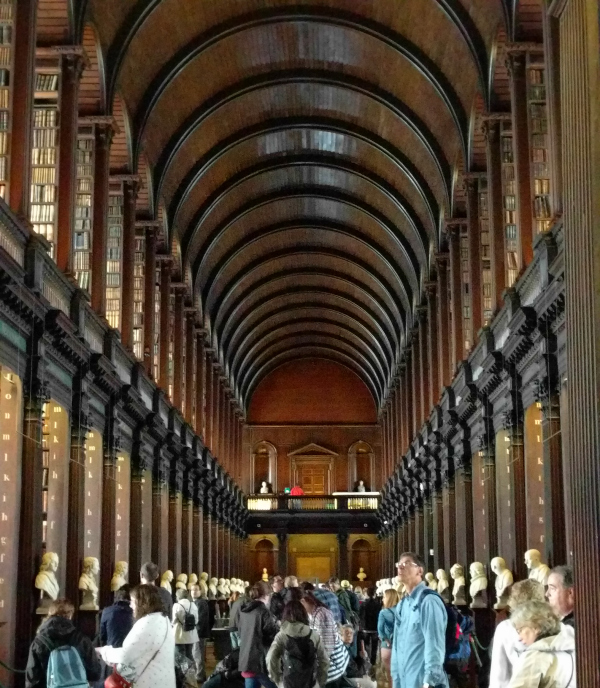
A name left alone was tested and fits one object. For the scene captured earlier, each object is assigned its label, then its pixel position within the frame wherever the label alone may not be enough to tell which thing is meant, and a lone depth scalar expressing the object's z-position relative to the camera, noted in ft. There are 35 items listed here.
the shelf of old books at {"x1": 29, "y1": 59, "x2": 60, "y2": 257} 57.57
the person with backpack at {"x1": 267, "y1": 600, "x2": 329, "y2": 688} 28.37
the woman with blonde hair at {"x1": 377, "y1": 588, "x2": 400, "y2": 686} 33.45
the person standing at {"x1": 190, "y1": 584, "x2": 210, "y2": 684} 59.57
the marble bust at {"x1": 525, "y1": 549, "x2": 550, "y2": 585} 47.17
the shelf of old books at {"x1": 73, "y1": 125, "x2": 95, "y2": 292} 65.67
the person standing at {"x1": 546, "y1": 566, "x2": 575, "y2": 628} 21.83
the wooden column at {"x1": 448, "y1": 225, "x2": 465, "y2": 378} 83.05
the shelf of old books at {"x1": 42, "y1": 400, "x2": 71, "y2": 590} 56.85
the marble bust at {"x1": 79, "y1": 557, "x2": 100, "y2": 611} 56.66
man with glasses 23.86
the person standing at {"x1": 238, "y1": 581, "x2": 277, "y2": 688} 36.37
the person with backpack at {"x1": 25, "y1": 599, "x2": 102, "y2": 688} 27.66
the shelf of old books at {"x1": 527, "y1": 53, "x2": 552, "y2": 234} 58.70
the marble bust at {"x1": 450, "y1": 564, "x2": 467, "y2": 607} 68.18
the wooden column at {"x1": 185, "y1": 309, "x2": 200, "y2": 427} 109.81
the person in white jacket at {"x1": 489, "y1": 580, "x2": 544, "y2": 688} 21.50
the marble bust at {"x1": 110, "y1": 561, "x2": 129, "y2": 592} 62.80
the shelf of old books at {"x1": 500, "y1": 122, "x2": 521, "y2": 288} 66.44
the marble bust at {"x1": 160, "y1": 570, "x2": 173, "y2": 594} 74.90
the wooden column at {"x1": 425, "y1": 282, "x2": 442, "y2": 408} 99.81
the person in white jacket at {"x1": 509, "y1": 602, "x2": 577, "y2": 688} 17.89
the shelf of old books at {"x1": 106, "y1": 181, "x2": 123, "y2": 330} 75.51
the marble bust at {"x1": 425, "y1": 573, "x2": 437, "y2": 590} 77.39
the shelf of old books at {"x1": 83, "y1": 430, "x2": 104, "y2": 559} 64.80
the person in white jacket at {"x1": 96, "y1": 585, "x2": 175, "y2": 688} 24.34
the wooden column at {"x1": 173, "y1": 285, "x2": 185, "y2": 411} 99.40
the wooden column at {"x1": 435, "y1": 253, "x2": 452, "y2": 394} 92.02
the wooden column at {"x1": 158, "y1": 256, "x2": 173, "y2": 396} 91.50
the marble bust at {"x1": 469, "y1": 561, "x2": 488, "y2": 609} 62.26
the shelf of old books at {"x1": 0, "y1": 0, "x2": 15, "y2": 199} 47.96
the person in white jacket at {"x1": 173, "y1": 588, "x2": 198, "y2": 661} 53.01
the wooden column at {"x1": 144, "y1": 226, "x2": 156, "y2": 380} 82.74
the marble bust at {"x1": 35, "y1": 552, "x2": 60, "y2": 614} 47.47
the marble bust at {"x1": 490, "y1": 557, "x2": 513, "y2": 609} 55.67
